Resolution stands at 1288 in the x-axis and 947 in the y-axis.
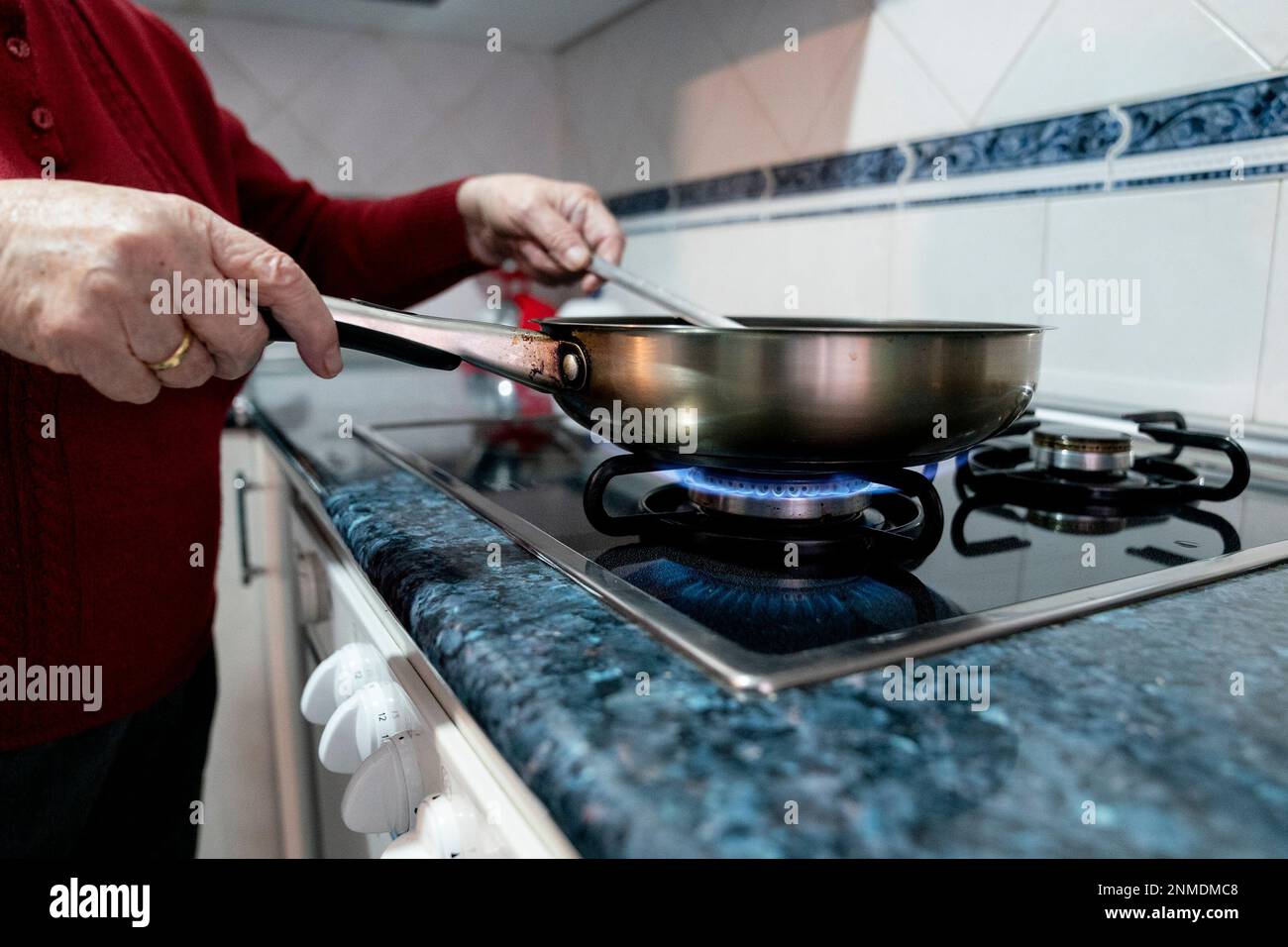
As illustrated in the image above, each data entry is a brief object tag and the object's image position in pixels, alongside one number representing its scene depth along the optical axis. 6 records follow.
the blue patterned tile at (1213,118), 0.69
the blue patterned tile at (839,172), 1.04
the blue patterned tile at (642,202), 1.52
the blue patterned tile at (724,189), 1.27
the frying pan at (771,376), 0.40
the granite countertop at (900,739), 0.24
